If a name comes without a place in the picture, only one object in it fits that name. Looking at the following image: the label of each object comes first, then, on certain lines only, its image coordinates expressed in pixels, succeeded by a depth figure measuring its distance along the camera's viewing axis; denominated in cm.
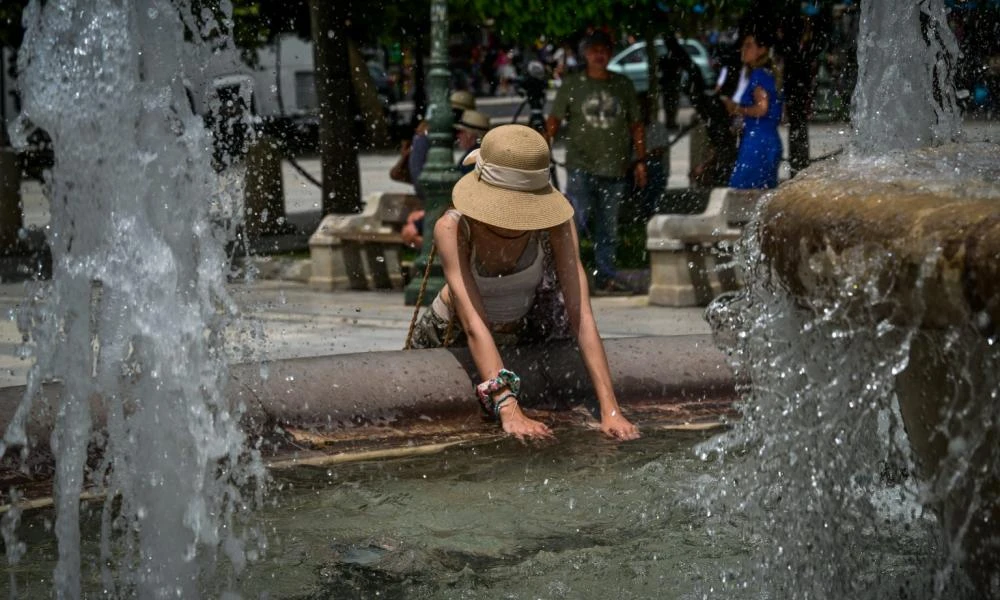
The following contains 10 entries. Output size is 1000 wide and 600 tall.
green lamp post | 985
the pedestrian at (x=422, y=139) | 1117
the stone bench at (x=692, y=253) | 982
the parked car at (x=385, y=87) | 3122
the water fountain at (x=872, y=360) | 281
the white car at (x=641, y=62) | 3024
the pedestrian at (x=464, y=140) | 1057
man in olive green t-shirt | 1076
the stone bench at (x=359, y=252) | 1110
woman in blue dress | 1031
